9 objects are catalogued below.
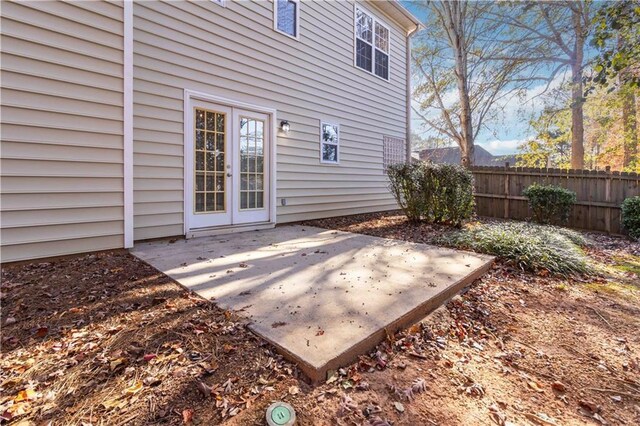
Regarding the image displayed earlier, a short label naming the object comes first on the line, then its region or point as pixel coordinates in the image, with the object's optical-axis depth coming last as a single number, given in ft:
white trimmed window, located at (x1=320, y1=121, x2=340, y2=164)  22.06
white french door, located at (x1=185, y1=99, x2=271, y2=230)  14.98
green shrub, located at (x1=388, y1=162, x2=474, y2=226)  18.26
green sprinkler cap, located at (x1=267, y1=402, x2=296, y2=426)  4.12
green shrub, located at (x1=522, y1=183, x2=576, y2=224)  21.47
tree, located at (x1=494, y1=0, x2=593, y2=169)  34.24
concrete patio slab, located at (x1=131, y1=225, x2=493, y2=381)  5.81
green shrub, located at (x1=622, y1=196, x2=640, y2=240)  18.95
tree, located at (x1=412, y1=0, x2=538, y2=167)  32.42
